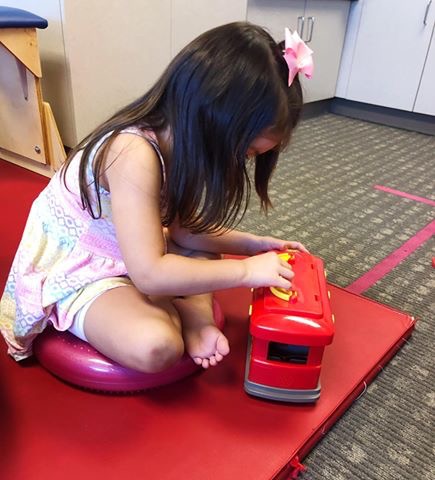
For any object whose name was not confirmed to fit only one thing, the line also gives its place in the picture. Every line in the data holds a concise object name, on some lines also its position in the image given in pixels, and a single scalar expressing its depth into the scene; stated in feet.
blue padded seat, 4.48
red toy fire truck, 2.33
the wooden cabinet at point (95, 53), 5.10
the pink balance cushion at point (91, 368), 2.48
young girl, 2.17
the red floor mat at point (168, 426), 2.16
